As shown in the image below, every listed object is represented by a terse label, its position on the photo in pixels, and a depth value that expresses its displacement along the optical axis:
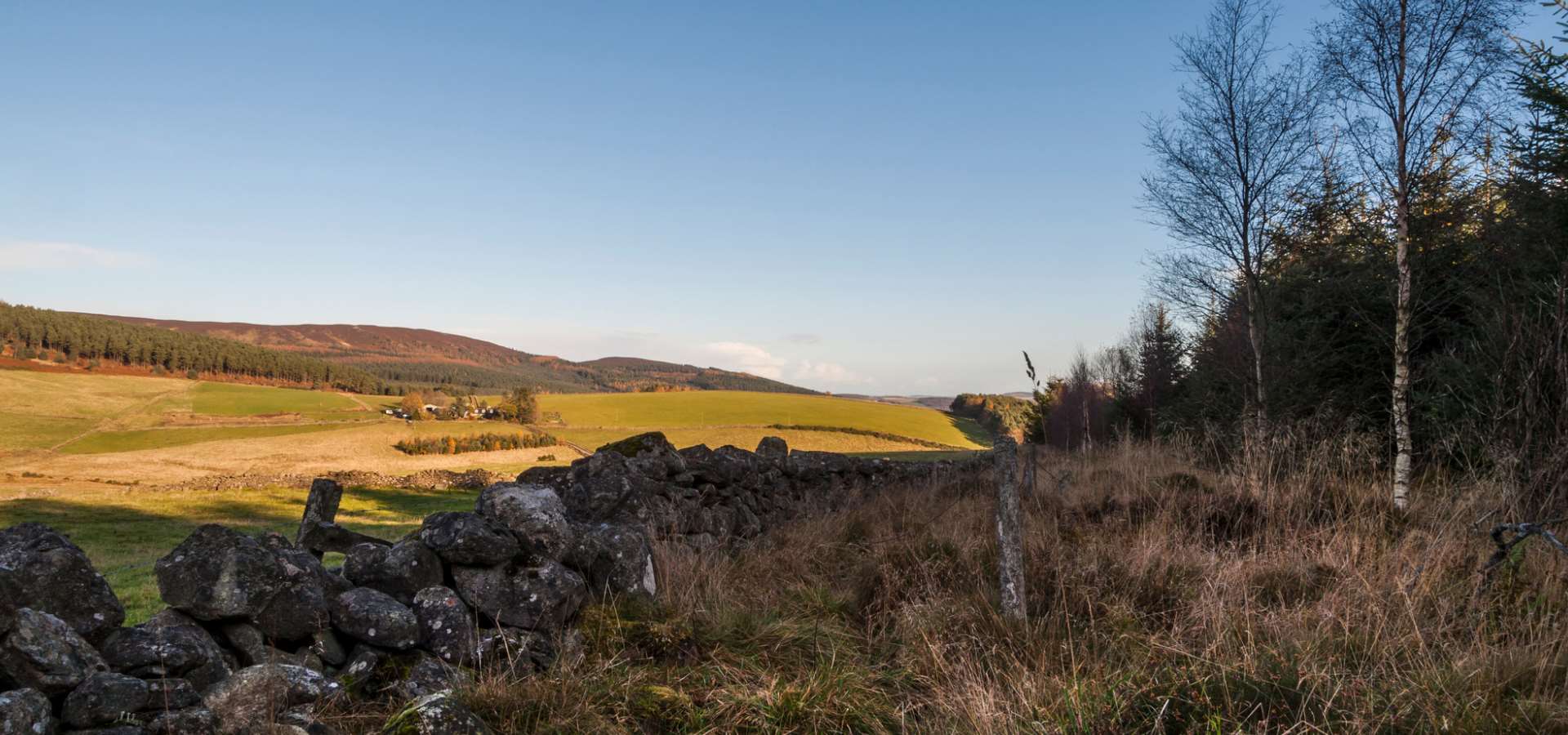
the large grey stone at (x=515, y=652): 3.90
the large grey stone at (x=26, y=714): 2.21
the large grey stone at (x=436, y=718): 2.96
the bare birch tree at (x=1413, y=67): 9.88
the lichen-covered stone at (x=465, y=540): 4.17
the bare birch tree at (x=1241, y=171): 15.09
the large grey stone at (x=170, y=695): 2.59
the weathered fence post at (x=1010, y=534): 4.60
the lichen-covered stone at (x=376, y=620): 3.56
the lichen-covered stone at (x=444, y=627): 3.81
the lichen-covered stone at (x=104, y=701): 2.44
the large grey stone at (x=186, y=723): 2.52
